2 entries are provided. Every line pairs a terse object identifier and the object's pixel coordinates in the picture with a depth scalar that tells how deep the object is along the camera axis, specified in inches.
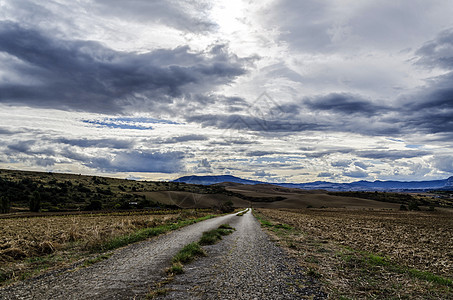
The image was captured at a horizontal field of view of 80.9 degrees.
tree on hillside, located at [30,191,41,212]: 3344.0
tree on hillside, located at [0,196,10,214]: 3172.0
